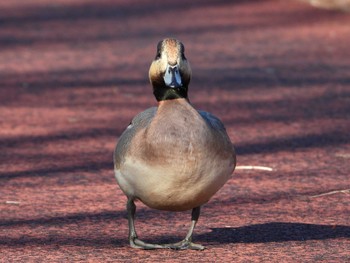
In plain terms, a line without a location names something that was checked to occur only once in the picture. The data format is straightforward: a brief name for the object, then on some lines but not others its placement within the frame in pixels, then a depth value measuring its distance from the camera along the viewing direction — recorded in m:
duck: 11.58
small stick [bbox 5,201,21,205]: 15.16
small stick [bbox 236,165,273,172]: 17.45
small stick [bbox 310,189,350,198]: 15.61
